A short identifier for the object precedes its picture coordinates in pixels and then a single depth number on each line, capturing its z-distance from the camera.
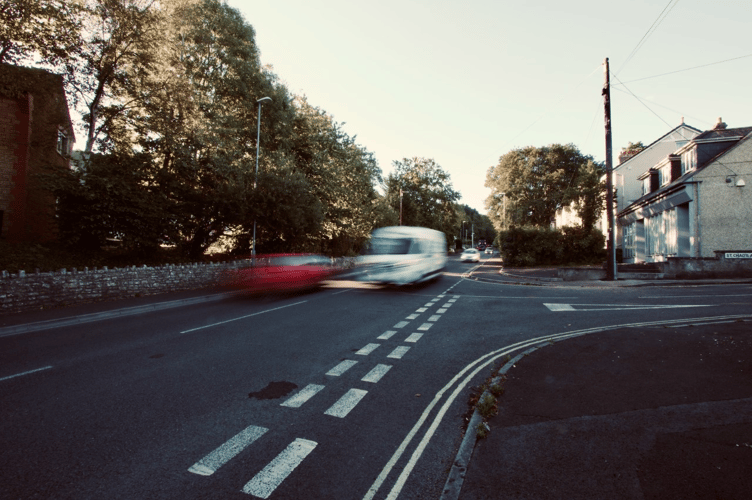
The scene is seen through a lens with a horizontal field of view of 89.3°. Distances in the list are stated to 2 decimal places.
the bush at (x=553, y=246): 33.47
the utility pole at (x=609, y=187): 18.95
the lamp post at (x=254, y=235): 21.18
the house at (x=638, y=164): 35.62
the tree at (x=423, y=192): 62.72
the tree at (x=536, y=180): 44.53
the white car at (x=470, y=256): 44.66
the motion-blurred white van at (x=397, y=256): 16.47
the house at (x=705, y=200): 21.27
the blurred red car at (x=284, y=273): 17.23
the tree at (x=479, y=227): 144.12
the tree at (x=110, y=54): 19.55
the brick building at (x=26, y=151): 19.31
